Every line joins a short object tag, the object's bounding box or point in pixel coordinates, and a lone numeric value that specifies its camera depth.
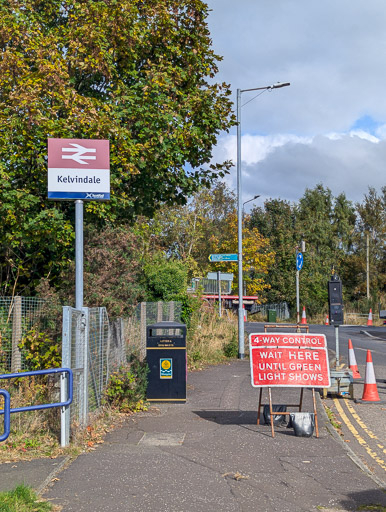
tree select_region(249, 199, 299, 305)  56.34
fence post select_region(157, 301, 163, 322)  16.22
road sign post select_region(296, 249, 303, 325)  29.56
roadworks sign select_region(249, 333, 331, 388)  9.20
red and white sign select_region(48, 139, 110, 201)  8.98
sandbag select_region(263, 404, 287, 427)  9.40
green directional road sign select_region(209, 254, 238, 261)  20.39
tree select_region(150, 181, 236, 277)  36.94
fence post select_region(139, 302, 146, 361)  13.90
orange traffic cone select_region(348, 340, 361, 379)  14.66
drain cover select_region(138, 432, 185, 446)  8.15
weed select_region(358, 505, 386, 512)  5.56
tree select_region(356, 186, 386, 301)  62.03
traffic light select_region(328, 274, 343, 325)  13.92
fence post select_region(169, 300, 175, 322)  17.73
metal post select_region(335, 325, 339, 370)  14.05
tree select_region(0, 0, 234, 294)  11.95
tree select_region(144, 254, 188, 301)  19.19
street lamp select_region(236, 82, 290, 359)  19.64
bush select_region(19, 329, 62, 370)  9.69
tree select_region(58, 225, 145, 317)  11.38
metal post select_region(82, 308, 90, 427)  8.41
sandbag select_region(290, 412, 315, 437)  8.60
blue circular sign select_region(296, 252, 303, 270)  29.56
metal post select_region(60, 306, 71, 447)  7.65
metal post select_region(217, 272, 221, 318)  22.25
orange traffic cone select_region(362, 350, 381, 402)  11.86
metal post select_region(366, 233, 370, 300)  57.49
